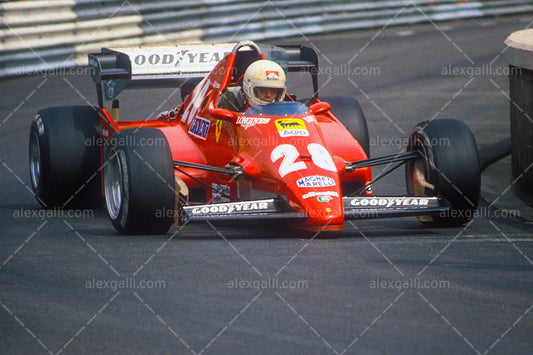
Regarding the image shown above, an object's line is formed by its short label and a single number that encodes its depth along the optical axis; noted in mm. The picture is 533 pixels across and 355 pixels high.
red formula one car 13586
